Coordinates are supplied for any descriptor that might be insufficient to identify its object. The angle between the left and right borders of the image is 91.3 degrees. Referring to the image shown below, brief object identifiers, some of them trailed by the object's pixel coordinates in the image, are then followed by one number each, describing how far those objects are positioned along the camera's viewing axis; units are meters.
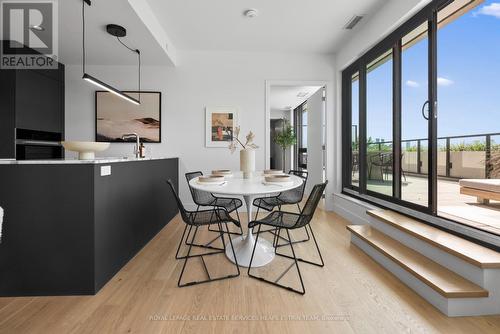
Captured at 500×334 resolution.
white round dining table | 2.00
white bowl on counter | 2.11
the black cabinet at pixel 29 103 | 3.27
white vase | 2.65
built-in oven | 3.41
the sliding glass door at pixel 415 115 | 2.65
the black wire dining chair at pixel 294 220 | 1.97
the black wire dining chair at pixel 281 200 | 2.89
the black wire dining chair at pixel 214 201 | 2.78
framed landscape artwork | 4.26
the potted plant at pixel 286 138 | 8.29
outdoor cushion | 2.28
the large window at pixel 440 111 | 2.28
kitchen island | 1.81
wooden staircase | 1.63
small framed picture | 4.41
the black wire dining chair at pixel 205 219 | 2.05
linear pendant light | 2.50
